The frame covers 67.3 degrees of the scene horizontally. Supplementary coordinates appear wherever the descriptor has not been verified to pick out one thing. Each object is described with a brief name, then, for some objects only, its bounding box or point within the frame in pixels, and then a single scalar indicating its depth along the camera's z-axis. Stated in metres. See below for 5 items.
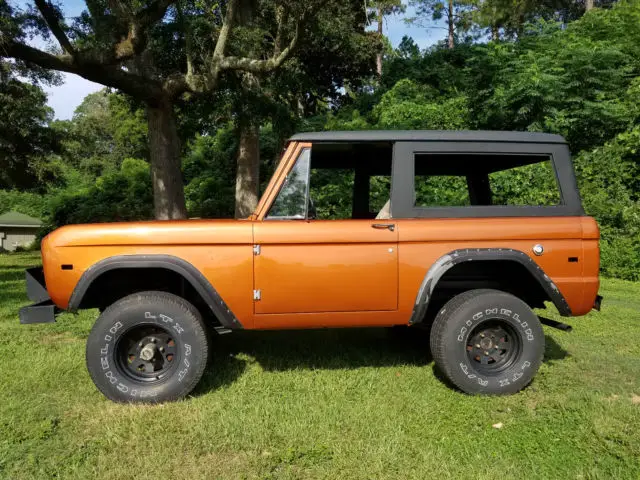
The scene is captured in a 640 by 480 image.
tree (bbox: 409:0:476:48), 27.88
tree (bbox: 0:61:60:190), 13.48
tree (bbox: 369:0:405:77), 22.43
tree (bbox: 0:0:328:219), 8.95
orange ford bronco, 3.54
